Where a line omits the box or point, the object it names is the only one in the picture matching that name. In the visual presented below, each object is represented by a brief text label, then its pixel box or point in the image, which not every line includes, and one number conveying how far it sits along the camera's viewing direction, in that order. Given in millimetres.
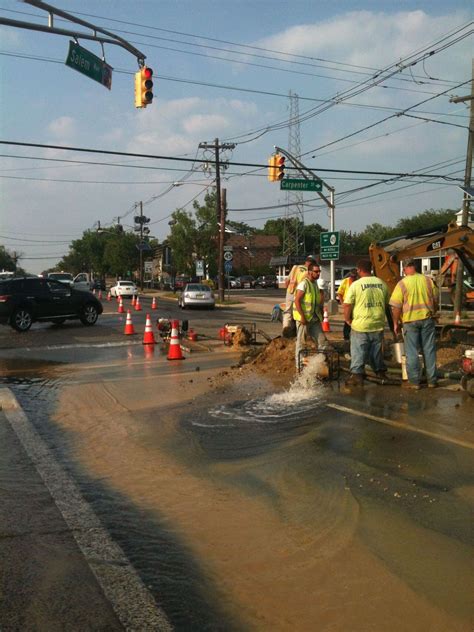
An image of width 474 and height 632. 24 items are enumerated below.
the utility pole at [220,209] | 40156
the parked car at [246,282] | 76312
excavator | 10602
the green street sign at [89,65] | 13062
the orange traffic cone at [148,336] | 15719
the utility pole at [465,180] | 18172
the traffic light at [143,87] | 14742
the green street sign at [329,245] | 24906
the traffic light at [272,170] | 24053
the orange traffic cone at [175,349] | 12867
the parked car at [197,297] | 33156
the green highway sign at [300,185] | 23938
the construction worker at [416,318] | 8555
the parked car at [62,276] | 40300
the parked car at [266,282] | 75500
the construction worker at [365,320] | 8719
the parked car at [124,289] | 48838
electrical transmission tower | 80625
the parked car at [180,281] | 63888
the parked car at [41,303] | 19453
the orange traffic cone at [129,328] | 18230
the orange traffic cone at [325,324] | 18288
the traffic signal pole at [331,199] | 23406
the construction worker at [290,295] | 12130
